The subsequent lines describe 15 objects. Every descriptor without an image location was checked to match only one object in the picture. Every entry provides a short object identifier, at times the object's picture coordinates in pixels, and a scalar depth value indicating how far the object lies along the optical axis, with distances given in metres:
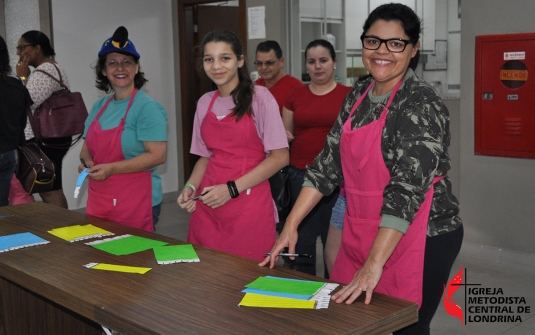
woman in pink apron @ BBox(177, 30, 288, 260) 2.80
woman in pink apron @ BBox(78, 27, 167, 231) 3.05
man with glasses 4.71
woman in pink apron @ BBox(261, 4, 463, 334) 1.86
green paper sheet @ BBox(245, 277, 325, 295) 1.83
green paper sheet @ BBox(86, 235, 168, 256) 2.35
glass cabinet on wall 6.14
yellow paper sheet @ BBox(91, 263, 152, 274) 2.09
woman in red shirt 3.80
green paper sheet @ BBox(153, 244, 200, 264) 2.20
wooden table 1.59
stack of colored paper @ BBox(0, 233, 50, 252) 2.44
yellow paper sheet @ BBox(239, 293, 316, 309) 1.71
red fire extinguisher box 4.39
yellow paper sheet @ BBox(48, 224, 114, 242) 2.57
